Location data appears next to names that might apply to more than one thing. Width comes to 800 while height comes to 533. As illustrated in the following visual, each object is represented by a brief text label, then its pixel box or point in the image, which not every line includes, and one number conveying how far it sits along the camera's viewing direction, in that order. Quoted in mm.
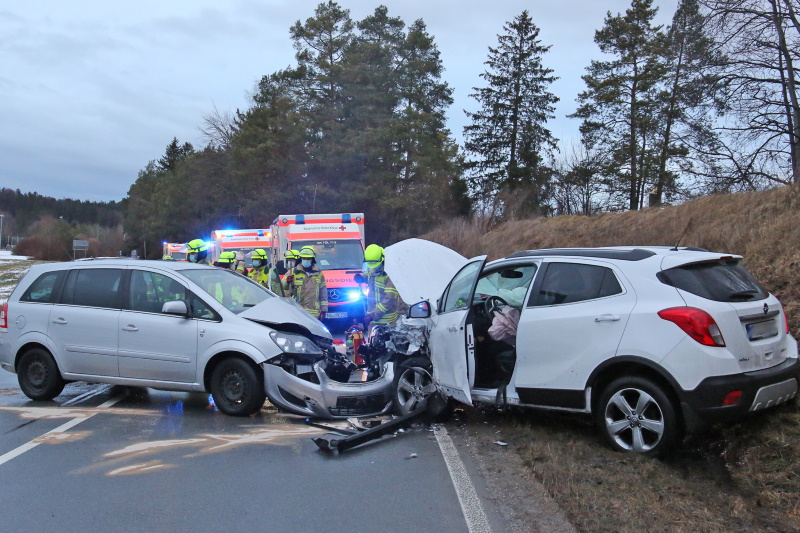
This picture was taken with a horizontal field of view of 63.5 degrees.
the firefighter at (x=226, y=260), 12656
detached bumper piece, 5762
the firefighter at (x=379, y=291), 8836
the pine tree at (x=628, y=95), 30297
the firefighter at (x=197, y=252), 12406
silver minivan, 6969
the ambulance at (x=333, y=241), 14438
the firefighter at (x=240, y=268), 13480
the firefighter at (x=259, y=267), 12578
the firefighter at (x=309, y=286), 10906
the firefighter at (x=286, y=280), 11180
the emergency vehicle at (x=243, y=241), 20797
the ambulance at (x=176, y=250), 29720
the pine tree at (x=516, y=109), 38469
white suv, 4742
